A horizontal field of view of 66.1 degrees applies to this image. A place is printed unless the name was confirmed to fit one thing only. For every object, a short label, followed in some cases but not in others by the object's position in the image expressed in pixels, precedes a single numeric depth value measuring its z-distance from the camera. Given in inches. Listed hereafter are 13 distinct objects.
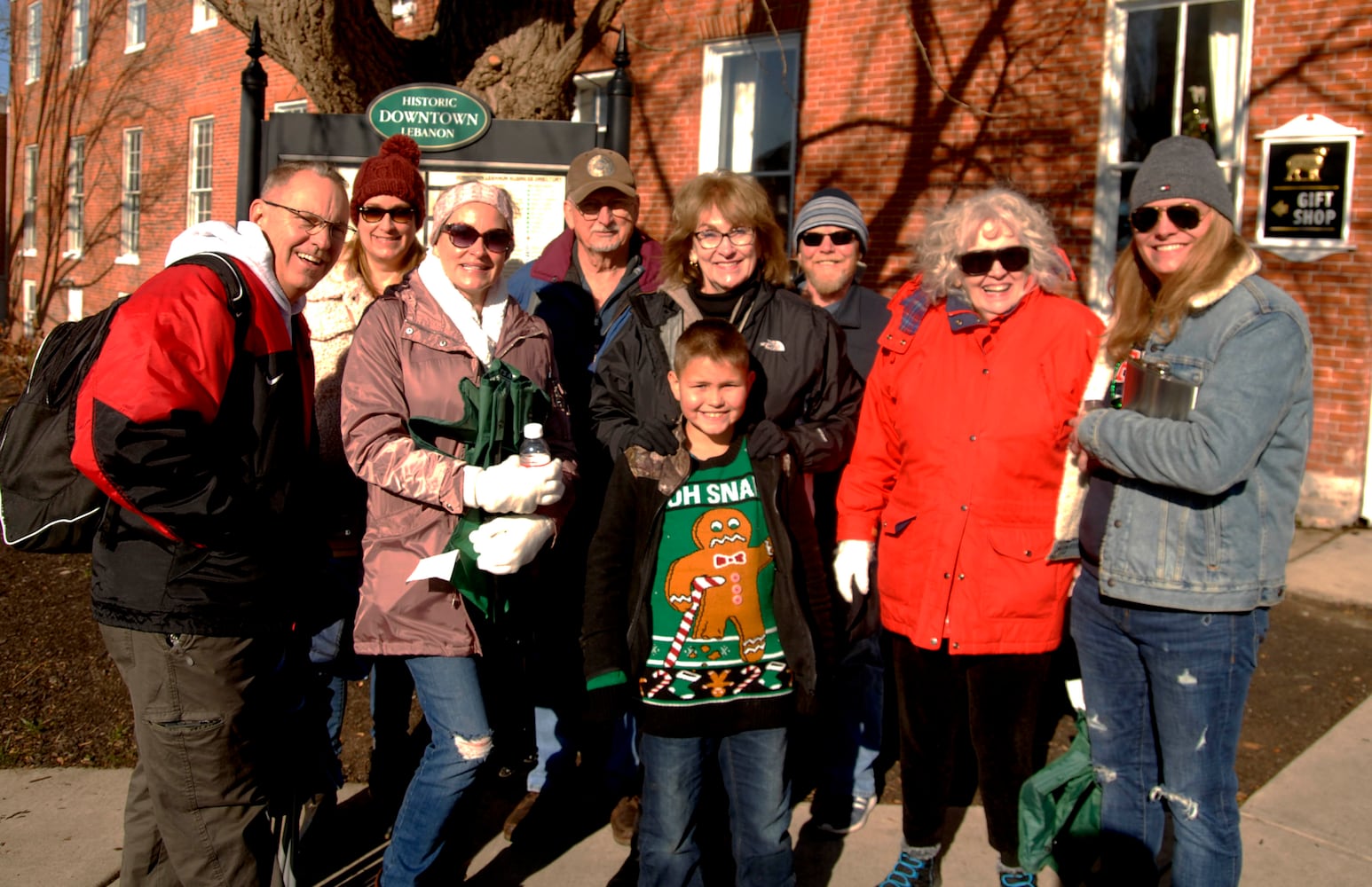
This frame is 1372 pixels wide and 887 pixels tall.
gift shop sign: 284.0
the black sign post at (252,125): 232.1
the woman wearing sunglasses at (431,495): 102.5
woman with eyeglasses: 125.7
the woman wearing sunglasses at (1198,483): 94.4
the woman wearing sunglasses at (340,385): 123.6
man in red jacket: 85.0
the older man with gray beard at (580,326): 137.2
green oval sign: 207.8
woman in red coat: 110.5
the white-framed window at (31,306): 823.7
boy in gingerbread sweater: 106.4
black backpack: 88.7
